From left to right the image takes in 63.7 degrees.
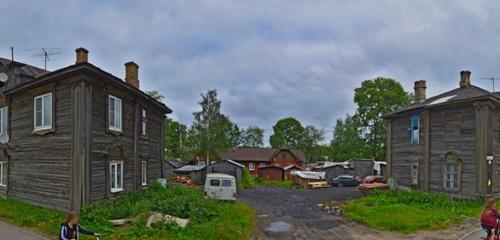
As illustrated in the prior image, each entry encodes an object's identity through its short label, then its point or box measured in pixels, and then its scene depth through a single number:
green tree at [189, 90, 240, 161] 53.91
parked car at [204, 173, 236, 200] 25.91
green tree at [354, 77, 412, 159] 53.72
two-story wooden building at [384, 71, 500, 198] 22.83
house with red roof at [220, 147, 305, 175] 64.75
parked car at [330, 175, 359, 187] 46.03
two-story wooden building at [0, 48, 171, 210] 16.17
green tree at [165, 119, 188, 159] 73.24
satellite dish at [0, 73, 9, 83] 20.36
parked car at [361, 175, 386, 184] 41.95
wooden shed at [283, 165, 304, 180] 56.25
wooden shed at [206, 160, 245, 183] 42.53
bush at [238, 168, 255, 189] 42.81
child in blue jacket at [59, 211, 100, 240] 8.50
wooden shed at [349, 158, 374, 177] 53.88
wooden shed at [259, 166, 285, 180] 56.16
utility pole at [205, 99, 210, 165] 53.80
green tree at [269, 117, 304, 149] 102.88
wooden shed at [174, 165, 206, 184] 43.47
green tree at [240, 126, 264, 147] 117.62
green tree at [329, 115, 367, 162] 58.81
